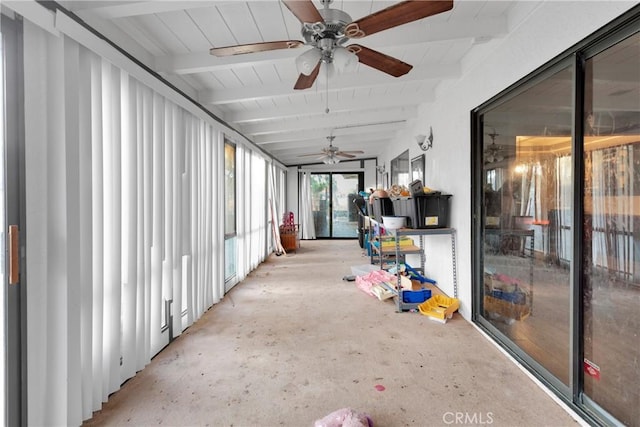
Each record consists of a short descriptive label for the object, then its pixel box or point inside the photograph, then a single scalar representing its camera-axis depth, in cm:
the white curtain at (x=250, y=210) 460
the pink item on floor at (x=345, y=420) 156
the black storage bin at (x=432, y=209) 343
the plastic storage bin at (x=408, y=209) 349
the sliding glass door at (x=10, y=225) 135
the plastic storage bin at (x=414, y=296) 342
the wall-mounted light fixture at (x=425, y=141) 410
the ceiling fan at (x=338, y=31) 145
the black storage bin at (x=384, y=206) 435
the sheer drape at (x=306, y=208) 925
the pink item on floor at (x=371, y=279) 406
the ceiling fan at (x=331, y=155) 578
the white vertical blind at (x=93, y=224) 146
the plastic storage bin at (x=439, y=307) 309
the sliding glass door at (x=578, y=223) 148
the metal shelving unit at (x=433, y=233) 336
